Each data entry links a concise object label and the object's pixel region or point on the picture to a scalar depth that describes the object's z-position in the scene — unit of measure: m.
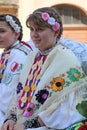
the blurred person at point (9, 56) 4.19
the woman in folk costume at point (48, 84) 3.21
